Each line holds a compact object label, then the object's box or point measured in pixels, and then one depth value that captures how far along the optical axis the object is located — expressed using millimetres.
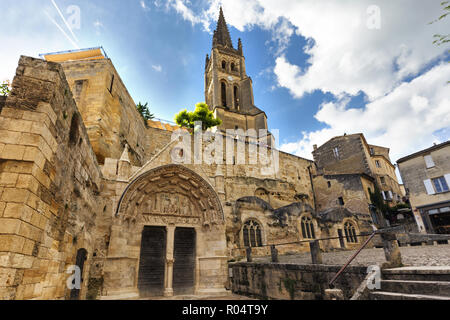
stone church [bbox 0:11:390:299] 3658
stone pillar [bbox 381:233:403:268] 5473
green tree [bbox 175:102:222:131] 26469
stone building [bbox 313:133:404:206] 27312
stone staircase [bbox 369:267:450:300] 3906
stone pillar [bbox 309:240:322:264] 7053
